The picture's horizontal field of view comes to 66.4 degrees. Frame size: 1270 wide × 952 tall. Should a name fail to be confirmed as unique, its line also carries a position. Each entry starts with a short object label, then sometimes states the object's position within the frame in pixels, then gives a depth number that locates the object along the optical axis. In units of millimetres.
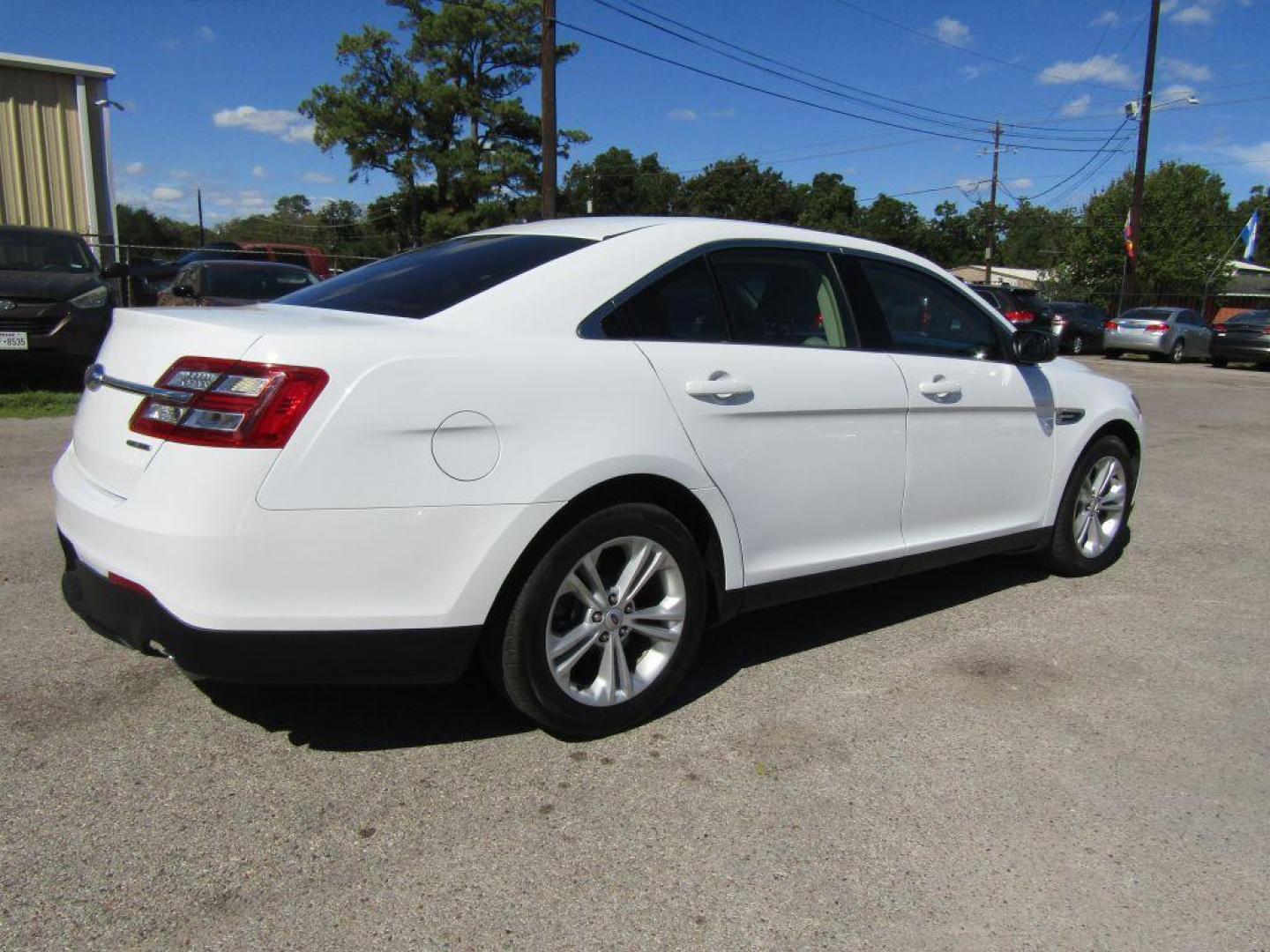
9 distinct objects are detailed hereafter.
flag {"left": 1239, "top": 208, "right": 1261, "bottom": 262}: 40719
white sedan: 2463
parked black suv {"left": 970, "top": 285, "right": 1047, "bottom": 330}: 21609
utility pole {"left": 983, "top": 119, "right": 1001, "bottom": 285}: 50750
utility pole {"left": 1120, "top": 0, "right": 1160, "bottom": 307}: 29656
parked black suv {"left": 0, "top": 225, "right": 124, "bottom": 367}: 8852
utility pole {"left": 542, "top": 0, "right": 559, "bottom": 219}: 17688
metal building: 17203
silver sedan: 23172
